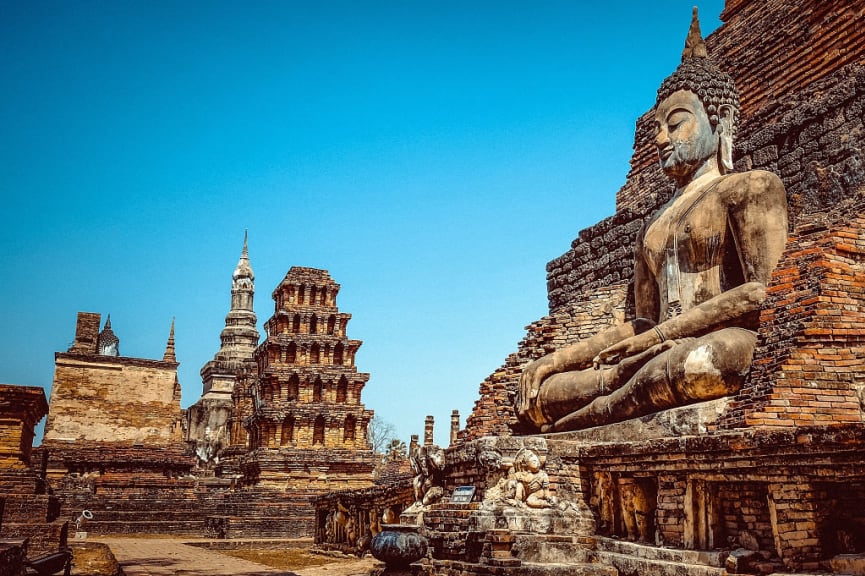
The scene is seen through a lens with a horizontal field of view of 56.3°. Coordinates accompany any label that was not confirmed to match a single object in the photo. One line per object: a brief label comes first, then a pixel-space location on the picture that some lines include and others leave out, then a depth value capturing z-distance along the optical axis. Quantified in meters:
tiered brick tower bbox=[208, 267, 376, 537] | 27.44
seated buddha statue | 7.18
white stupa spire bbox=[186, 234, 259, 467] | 46.06
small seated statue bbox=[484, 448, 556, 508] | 6.80
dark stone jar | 6.14
